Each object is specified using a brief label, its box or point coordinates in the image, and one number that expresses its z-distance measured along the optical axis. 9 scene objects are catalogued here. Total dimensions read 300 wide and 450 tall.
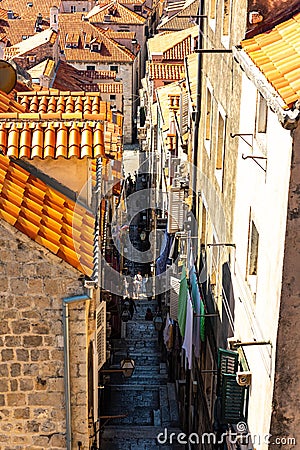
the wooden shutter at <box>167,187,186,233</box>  23.77
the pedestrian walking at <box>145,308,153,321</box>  34.91
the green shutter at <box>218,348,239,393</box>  12.77
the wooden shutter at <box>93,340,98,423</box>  12.84
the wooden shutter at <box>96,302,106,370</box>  13.42
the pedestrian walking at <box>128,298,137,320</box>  34.88
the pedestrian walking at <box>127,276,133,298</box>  34.35
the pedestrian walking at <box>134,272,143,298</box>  35.47
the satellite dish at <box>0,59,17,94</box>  16.50
